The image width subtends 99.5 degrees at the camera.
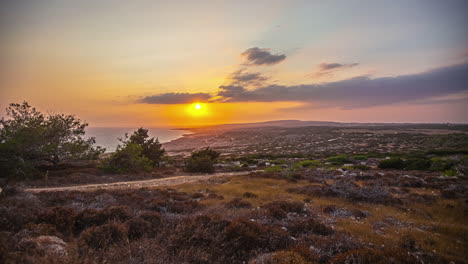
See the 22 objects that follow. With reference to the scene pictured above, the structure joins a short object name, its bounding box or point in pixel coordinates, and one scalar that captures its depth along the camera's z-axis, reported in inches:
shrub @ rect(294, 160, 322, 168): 1034.0
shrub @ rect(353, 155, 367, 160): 1230.7
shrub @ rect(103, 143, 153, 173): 784.1
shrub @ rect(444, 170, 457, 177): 613.1
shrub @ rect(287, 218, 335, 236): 224.7
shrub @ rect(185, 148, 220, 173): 980.6
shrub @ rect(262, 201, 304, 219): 280.2
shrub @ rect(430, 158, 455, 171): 718.5
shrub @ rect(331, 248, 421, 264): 149.6
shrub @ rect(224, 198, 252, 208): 340.5
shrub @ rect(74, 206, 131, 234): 217.6
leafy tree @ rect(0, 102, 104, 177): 580.4
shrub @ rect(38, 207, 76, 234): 207.5
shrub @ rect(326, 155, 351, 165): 1115.3
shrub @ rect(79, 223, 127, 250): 172.2
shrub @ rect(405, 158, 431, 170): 795.5
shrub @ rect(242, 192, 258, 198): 420.2
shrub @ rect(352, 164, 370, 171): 899.7
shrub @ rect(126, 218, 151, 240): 201.9
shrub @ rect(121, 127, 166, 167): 1047.0
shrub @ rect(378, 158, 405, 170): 869.8
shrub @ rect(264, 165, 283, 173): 887.4
